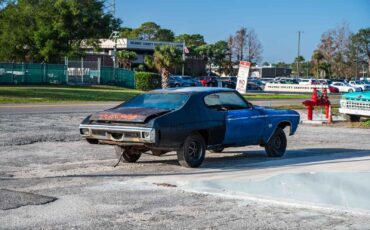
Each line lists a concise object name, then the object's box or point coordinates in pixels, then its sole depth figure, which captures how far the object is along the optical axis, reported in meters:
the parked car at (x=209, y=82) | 63.90
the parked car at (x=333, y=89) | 71.46
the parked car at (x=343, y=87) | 72.45
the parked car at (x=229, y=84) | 63.28
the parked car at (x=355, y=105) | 22.66
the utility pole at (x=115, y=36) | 74.43
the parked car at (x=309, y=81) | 75.68
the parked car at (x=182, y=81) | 61.89
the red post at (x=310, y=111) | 23.88
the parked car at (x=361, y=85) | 72.28
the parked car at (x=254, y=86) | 69.04
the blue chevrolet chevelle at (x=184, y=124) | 10.66
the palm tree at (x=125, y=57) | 83.44
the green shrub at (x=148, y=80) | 59.98
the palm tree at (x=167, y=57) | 54.83
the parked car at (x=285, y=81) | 82.62
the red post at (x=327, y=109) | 23.95
